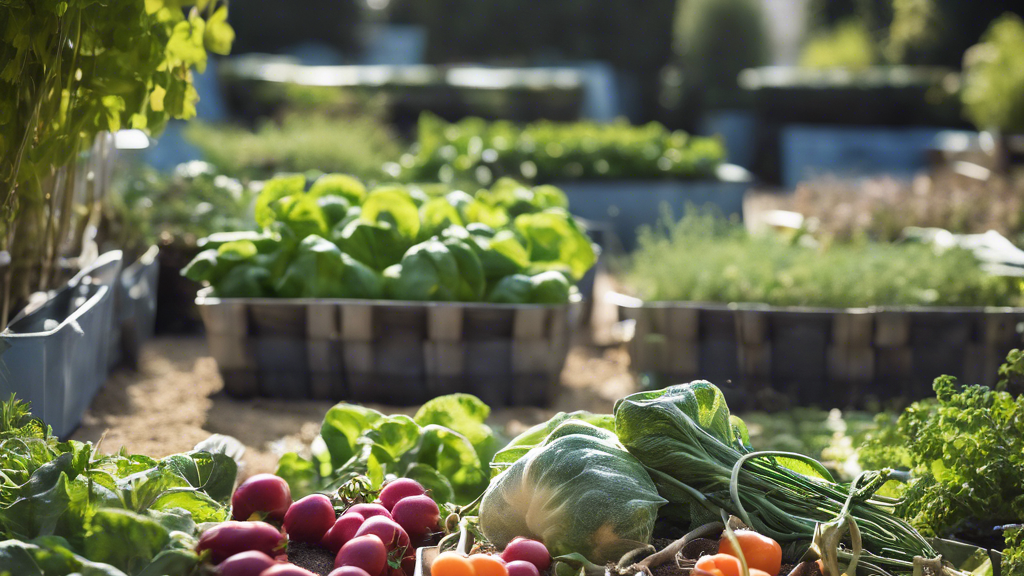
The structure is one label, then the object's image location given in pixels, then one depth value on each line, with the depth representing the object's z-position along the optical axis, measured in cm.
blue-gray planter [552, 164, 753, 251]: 718
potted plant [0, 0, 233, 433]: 212
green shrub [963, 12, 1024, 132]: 1041
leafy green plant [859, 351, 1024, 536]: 176
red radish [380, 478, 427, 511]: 174
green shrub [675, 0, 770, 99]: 1745
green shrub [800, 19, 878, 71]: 1758
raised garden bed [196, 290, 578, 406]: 308
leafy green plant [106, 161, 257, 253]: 383
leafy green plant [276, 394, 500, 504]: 195
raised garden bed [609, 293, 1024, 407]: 332
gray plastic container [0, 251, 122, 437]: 211
